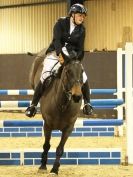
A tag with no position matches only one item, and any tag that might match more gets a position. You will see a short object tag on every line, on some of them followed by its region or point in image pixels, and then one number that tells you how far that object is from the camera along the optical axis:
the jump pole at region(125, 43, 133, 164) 14.28
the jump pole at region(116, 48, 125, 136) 19.74
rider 12.27
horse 11.36
